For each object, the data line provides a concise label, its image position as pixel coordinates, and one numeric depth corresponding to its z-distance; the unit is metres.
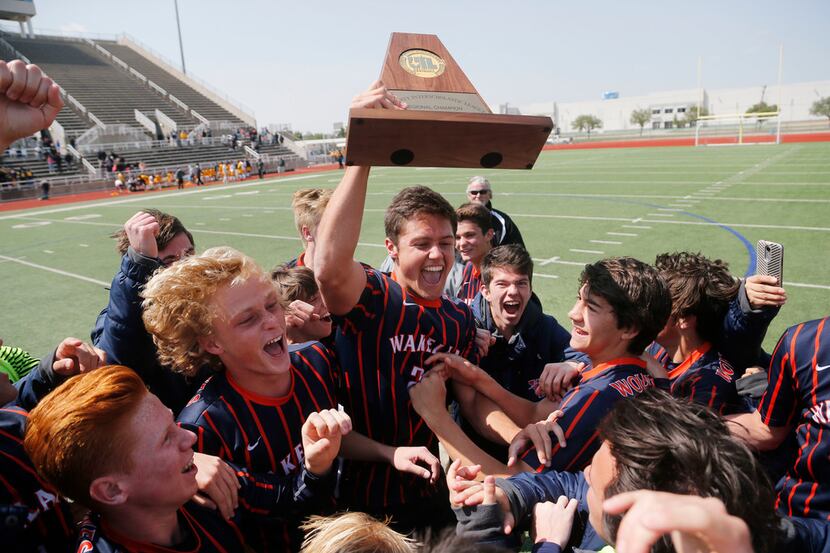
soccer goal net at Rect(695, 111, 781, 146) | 41.96
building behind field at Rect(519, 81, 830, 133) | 90.24
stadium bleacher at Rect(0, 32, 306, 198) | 37.38
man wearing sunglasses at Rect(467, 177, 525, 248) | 5.22
